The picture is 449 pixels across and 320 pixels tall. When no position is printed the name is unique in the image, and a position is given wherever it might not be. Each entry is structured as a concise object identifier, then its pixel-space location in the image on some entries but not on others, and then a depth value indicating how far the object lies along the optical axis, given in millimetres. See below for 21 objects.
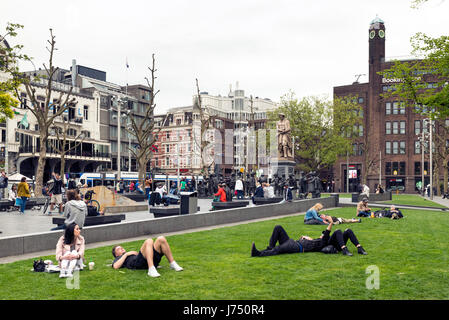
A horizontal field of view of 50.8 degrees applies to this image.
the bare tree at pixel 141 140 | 38219
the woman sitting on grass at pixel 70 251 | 8177
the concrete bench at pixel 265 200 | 25203
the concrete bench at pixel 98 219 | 13828
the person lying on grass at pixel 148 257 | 8305
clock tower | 85625
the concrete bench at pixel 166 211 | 17453
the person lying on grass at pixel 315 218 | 16359
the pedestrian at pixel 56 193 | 20516
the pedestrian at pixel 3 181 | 23006
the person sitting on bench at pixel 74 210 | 10844
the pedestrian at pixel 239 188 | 31469
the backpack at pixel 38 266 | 8617
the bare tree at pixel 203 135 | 47481
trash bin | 16797
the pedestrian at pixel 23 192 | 21203
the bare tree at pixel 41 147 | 30920
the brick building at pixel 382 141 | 80438
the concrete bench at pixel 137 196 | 30078
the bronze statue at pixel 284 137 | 29266
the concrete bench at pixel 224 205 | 20516
